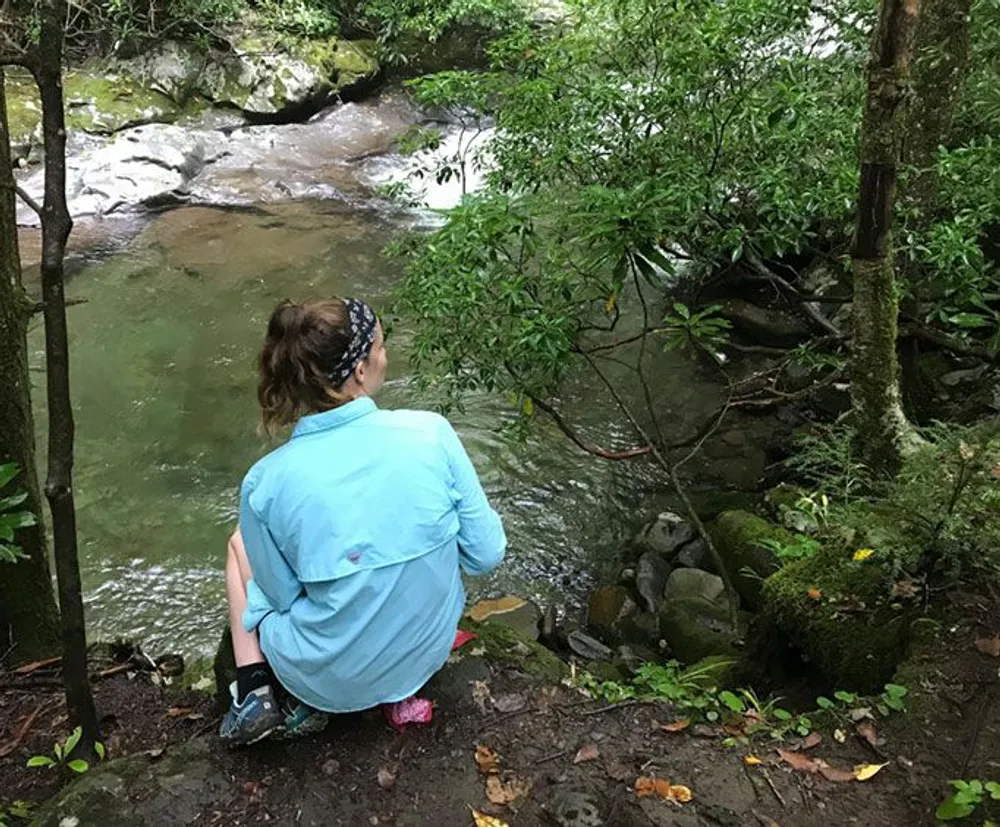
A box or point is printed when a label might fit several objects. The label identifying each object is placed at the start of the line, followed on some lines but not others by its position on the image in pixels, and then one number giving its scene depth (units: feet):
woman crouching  7.09
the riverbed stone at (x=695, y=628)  13.23
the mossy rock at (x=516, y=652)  9.55
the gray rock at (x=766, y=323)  23.52
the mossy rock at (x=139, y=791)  7.39
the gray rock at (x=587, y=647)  14.40
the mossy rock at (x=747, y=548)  14.20
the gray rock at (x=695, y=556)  16.56
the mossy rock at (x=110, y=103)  39.29
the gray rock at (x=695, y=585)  15.28
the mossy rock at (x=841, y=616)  9.39
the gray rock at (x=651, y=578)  15.94
